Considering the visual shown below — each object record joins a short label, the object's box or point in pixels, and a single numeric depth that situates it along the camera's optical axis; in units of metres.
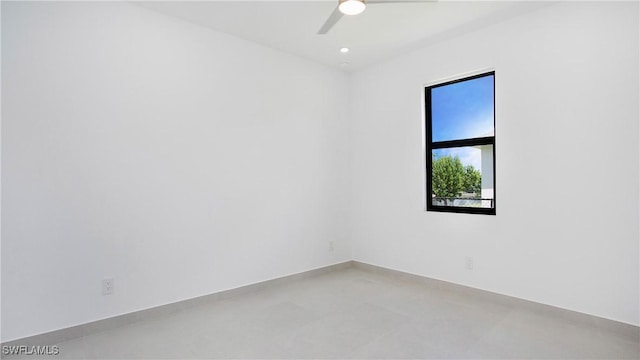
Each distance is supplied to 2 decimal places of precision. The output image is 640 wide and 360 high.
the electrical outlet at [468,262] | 3.39
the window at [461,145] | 3.41
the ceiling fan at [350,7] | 2.24
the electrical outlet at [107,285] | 2.65
